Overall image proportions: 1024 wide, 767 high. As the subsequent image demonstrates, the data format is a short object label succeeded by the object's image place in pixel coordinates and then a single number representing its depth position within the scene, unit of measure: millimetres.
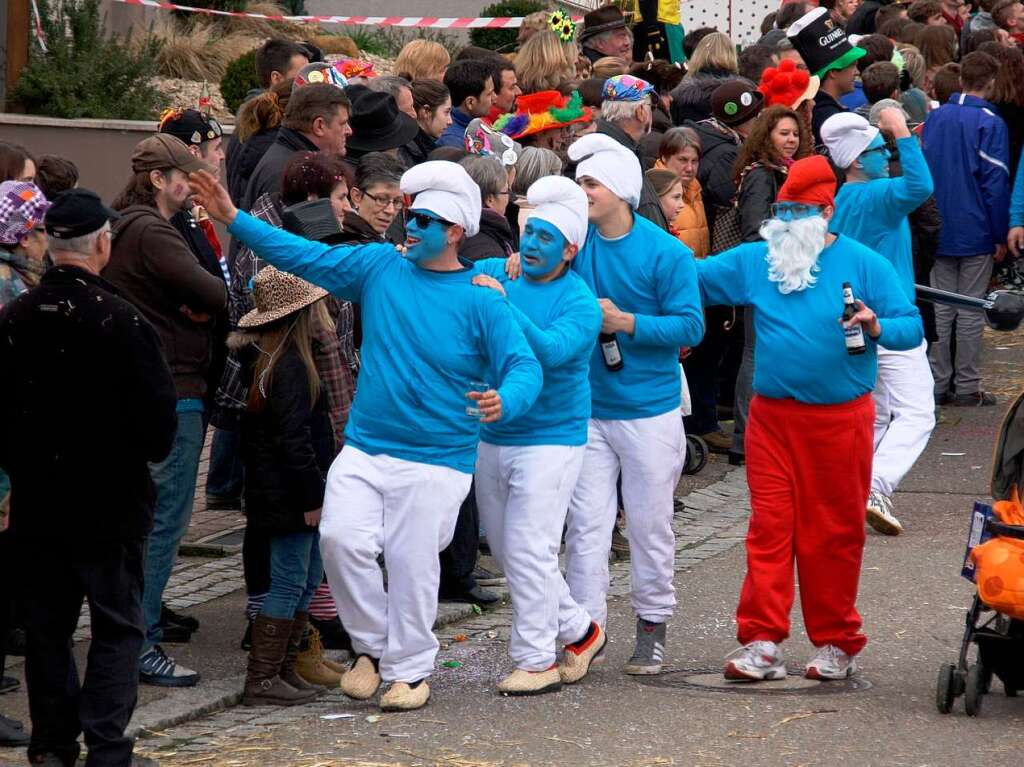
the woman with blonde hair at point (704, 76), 25625
